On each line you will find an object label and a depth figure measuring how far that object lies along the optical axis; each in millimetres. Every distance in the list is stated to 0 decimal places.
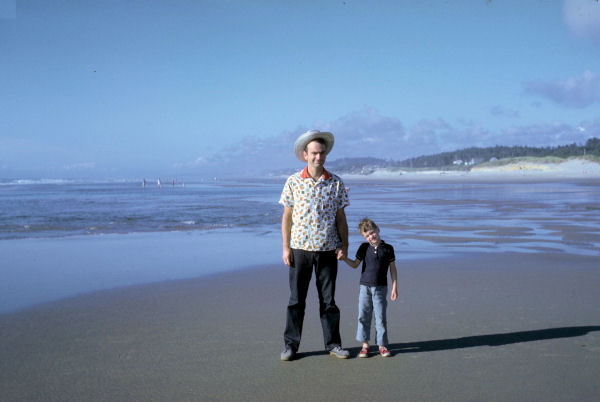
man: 4312
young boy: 4392
